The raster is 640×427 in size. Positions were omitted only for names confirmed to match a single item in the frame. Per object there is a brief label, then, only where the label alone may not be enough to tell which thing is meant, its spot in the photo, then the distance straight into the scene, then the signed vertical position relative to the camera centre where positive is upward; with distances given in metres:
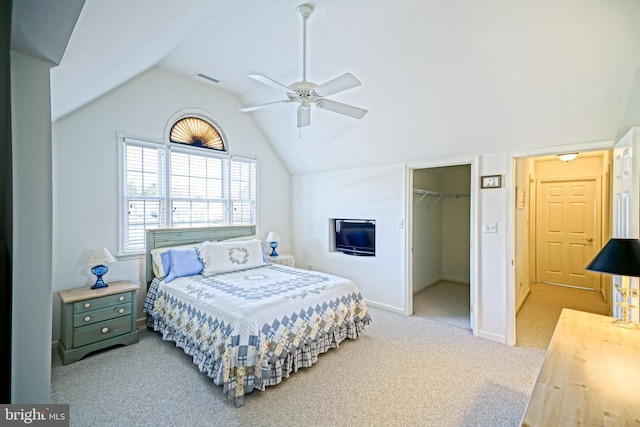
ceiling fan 2.20 +0.97
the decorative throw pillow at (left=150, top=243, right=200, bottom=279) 3.49 -0.62
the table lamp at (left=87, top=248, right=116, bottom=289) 3.10 -0.55
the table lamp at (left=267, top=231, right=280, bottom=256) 4.88 -0.48
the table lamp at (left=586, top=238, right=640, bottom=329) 1.72 -0.29
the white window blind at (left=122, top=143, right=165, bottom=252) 3.60 +0.24
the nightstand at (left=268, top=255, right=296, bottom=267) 4.77 -0.80
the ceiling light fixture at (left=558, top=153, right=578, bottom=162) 4.04 +0.78
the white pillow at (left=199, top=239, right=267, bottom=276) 3.57 -0.58
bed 2.29 -0.92
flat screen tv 4.65 -0.40
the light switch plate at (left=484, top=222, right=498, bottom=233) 3.40 -0.17
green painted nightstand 2.77 -1.09
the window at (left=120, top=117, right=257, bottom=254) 3.63 +0.40
